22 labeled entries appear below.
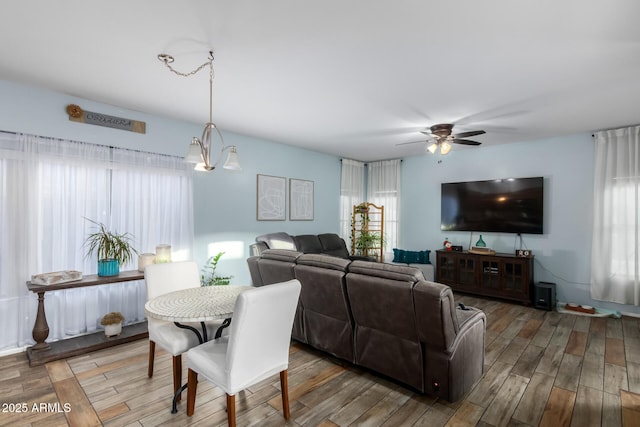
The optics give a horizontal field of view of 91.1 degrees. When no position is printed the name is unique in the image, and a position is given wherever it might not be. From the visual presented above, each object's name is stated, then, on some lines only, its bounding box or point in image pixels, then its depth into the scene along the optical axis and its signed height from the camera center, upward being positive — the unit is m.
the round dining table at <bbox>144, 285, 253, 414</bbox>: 1.93 -0.67
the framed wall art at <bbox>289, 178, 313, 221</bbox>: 5.68 +0.17
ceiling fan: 4.12 +0.98
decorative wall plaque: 3.34 +0.98
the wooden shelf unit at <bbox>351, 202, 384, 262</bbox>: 6.61 -0.43
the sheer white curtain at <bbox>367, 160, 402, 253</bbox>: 6.70 +0.35
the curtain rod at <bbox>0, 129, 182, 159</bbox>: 3.01 +0.69
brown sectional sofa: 2.14 -0.86
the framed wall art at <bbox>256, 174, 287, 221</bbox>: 5.14 +0.18
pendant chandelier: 2.32 +0.43
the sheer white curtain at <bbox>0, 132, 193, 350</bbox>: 3.03 -0.11
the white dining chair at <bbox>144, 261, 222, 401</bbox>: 2.25 -0.91
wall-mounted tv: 5.02 +0.10
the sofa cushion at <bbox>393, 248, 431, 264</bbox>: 5.86 -0.87
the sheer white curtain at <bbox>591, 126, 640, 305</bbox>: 4.20 -0.06
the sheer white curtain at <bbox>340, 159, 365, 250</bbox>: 6.71 +0.40
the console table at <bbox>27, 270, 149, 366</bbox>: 2.88 -1.37
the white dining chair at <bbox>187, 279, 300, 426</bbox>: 1.74 -0.85
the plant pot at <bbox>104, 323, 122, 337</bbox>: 3.34 -1.31
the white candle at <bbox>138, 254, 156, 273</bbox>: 3.53 -0.60
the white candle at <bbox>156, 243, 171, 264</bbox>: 3.64 -0.54
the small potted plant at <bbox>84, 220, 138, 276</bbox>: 3.32 -0.47
